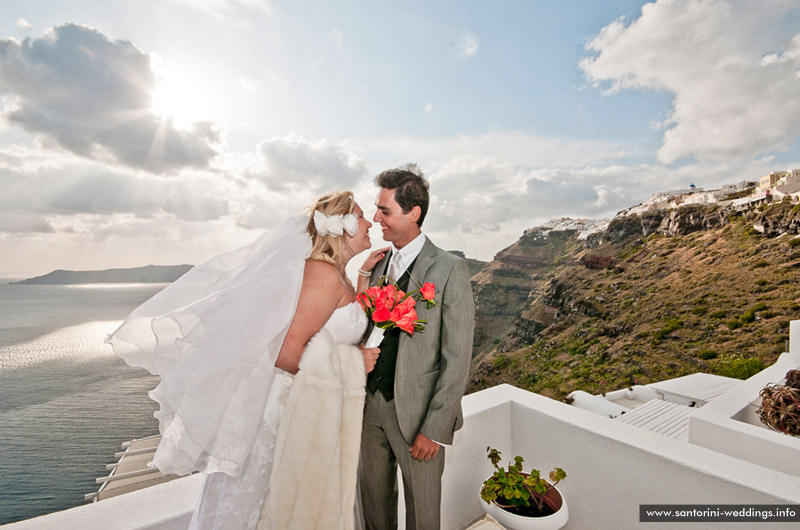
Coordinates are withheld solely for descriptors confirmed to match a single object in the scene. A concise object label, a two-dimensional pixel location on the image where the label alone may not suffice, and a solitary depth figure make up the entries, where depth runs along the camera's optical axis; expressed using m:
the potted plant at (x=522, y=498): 1.57
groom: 1.33
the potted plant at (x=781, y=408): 2.06
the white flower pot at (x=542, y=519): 1.53
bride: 1.06
